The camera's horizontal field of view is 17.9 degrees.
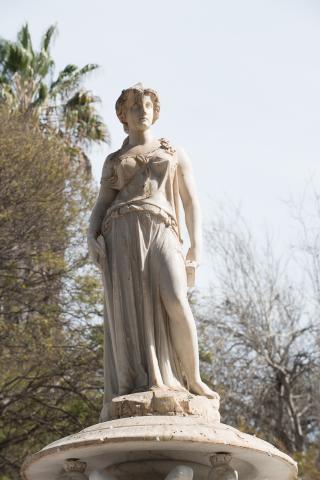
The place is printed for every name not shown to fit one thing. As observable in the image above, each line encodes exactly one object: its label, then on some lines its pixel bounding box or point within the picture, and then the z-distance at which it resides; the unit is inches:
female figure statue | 284.5
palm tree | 1037.8
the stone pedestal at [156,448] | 251.4
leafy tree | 724.7
